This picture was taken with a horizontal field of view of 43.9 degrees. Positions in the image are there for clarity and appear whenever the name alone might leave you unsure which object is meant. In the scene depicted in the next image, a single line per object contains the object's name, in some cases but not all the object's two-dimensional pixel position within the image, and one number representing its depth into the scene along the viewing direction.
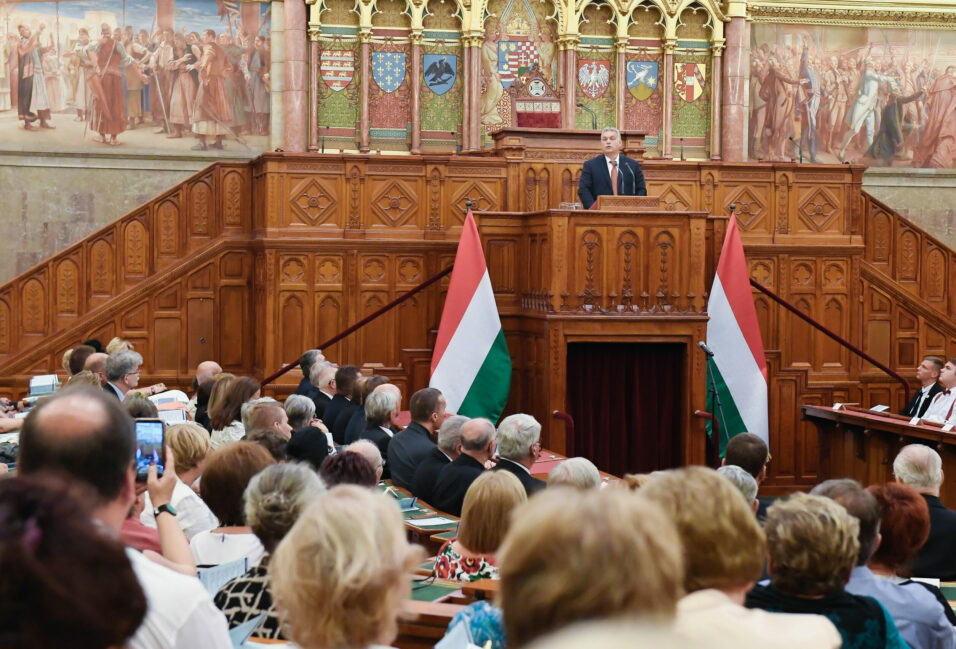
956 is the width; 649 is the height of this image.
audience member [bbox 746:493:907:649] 3.36
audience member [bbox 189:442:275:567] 4.66
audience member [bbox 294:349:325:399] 10.34
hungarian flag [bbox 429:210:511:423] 10.98
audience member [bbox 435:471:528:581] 4.34
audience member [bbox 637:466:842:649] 2.75
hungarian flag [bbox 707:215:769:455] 11.09
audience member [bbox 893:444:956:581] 5.71
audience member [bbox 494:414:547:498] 6.72
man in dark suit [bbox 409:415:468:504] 7.34
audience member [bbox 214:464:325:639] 3.56
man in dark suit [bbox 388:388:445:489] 7.94
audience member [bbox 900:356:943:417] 11.33
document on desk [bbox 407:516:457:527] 6.32
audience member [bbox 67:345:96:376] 10.10
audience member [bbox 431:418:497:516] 6.89
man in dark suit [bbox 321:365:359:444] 9.46
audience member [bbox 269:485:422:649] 2.54
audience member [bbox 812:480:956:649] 4.03
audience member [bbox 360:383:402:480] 8.34
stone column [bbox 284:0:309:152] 16.00
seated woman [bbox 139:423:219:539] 4.92
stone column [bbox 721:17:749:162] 17.02
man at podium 11.61
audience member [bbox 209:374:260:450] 7.79
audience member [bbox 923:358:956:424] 10.44
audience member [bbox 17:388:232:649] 2.54
